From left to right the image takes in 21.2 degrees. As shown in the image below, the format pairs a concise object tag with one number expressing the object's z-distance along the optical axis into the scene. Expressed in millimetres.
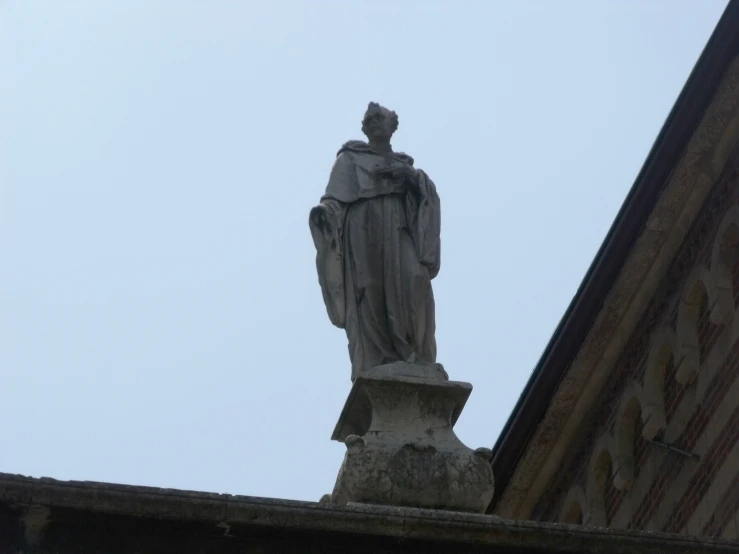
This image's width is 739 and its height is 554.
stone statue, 10445
